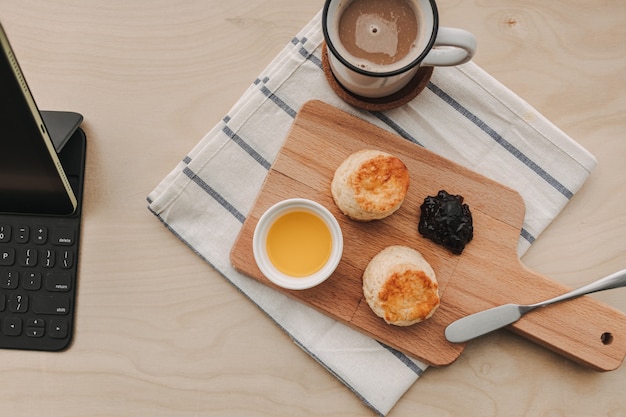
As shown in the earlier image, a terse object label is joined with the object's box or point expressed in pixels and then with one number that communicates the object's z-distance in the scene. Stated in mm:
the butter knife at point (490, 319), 1015
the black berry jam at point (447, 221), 1010
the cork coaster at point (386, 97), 1025
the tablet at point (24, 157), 734
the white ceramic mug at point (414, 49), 903
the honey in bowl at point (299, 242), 1016
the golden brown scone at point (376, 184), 967
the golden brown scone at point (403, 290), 967
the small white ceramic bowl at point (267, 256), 991
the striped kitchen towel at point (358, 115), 1055
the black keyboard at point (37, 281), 1031
